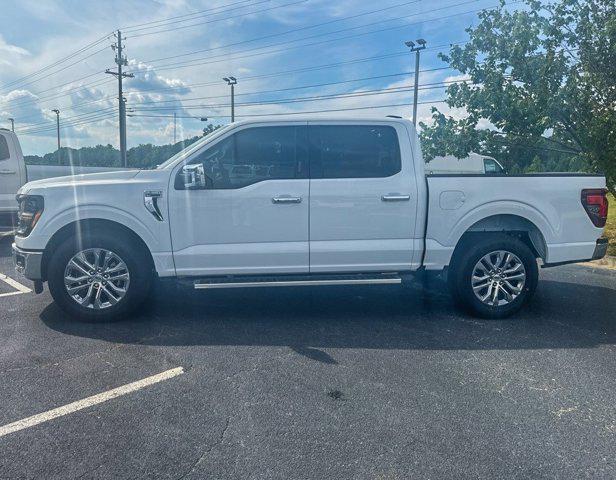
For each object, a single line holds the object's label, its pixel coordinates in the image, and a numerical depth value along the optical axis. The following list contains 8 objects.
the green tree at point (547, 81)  8.43
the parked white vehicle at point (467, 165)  27.92
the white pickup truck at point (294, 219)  4.89
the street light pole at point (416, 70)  24.81
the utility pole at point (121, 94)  34.16
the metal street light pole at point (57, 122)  65.85
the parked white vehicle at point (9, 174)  9.40
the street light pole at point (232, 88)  39.28
